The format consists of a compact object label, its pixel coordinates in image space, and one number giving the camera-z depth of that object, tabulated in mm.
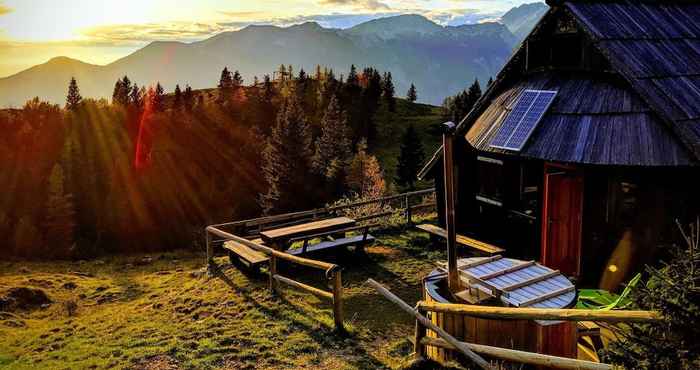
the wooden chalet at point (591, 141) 10570
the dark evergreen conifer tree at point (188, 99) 95344
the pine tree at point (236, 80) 106250
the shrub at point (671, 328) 4461
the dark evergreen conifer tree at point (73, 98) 95438
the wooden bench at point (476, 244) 13773
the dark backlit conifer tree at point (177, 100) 94688
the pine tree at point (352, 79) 103375
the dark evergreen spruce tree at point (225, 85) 101250
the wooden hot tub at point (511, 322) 7156
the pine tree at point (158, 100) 95125
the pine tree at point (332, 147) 58656
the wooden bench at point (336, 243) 14930
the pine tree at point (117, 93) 99025
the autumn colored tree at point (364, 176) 60325
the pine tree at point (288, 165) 53469
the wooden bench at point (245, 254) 14391
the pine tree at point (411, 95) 114312
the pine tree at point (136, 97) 97438
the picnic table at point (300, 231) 14523
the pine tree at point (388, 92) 102562
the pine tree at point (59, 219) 63581
